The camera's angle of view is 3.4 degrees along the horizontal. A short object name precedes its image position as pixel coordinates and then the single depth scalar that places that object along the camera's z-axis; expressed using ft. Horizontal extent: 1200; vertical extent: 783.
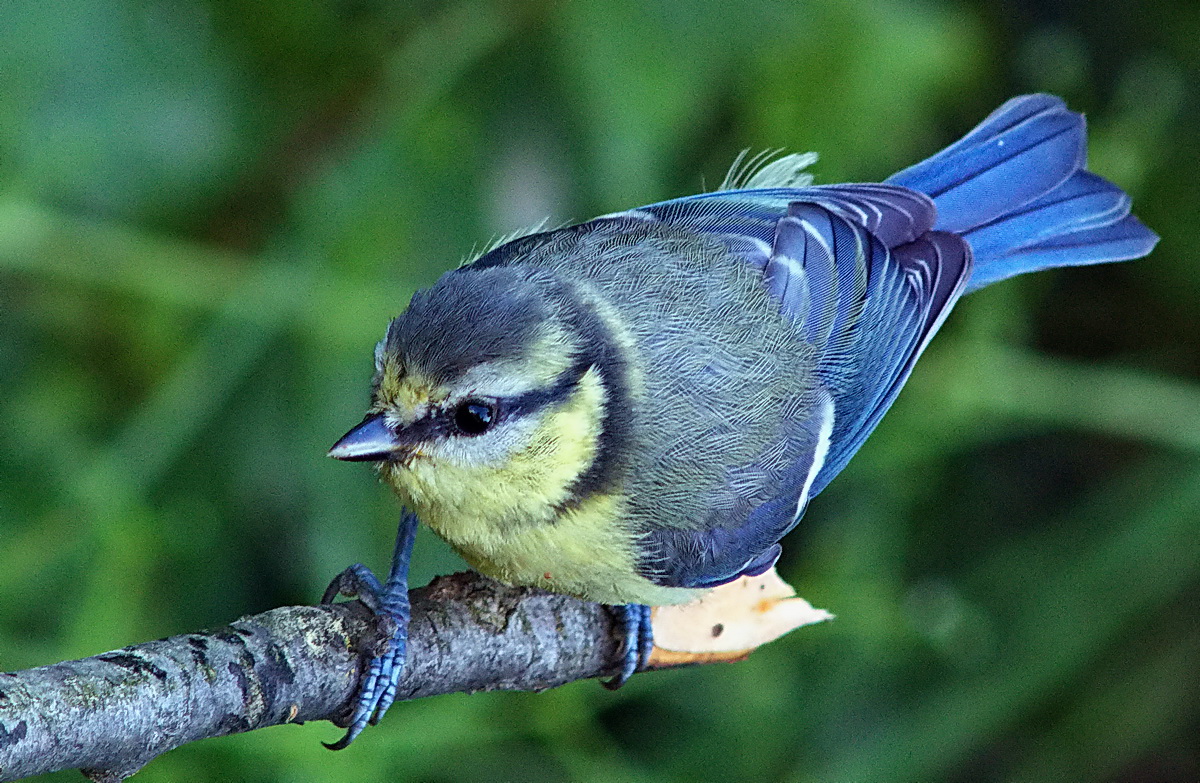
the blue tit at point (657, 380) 7.32
